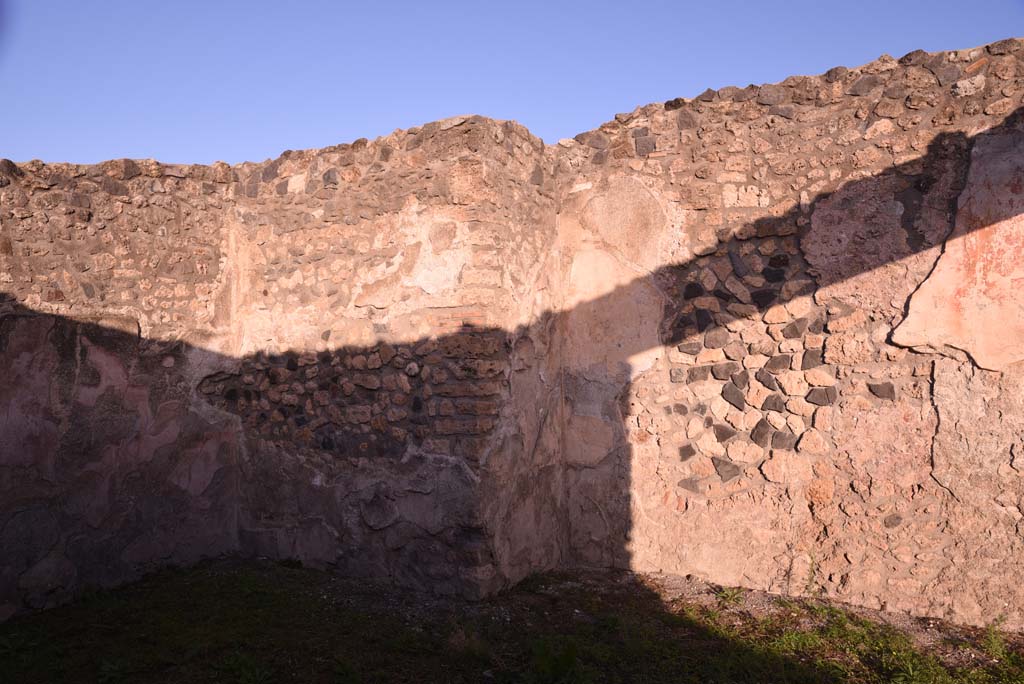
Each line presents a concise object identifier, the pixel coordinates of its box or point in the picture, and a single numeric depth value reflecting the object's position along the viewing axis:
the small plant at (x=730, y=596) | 3.20
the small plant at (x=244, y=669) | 2.54
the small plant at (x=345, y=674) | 2.53
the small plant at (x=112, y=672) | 2.58
